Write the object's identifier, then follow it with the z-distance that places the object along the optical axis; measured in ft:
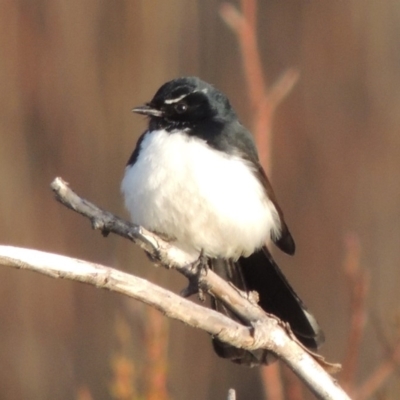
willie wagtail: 25.68
